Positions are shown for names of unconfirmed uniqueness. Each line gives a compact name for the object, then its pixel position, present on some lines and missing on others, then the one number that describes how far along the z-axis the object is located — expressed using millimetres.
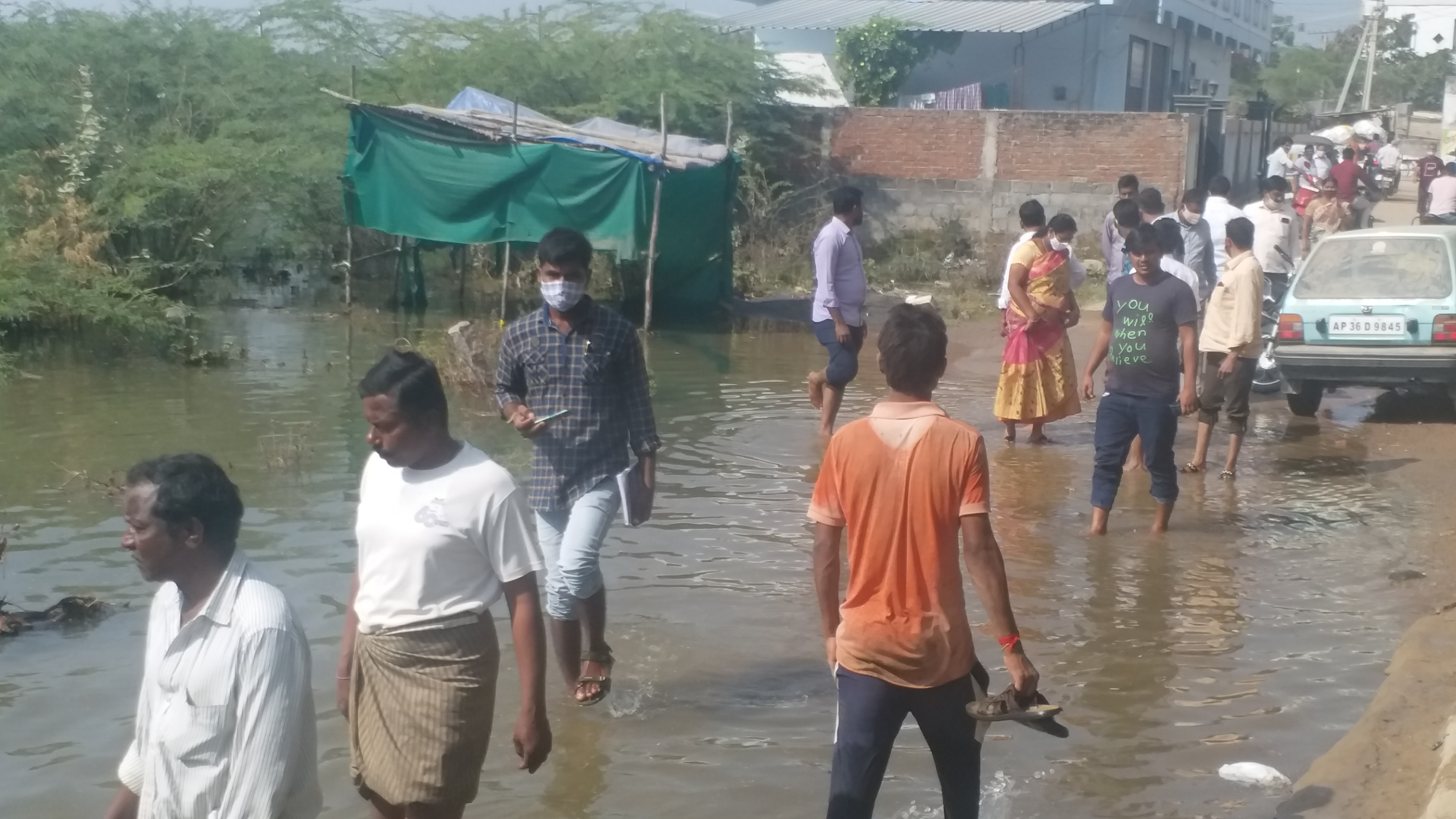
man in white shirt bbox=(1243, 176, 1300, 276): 13594
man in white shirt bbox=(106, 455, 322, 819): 3045
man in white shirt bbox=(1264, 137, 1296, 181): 23422
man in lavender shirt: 10016
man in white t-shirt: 3775
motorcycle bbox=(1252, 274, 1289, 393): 13266
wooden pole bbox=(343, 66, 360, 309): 18281
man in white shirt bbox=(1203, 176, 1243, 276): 13406
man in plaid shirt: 5453
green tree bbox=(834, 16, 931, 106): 30953
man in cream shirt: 9523
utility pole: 48875
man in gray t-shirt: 7910
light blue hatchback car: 11586
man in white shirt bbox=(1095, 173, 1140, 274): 11555
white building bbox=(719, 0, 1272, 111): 32812
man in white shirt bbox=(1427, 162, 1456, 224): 20375
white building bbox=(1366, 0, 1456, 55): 71938
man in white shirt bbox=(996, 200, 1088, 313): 10023
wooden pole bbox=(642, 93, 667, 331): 16250
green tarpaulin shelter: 16641
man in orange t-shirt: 3910
